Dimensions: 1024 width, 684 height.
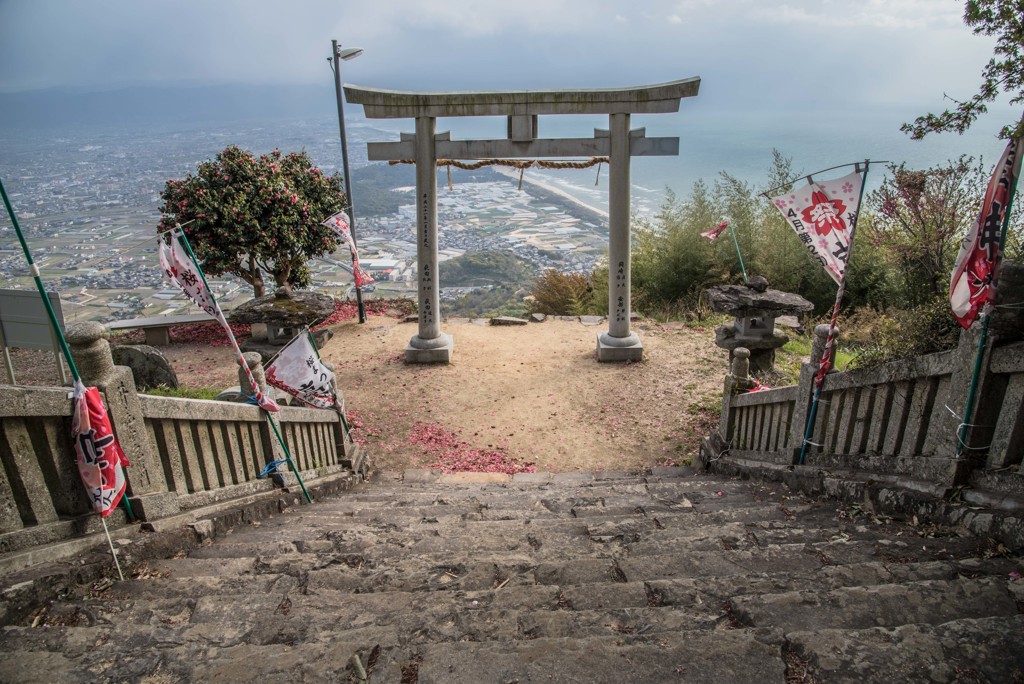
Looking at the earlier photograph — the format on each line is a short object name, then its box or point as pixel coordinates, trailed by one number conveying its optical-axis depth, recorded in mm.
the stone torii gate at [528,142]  10625
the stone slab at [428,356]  11891
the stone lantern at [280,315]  12312
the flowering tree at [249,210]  12953
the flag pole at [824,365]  5082
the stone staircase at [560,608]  2354
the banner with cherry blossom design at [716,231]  11648
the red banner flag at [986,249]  3537
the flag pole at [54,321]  3269
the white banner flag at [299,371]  5875
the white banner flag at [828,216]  5285
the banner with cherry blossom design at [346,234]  12352
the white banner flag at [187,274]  5074
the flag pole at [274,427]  4879
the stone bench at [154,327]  13961
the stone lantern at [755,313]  9336
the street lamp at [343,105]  13047
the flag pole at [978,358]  3516
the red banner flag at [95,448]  3400
